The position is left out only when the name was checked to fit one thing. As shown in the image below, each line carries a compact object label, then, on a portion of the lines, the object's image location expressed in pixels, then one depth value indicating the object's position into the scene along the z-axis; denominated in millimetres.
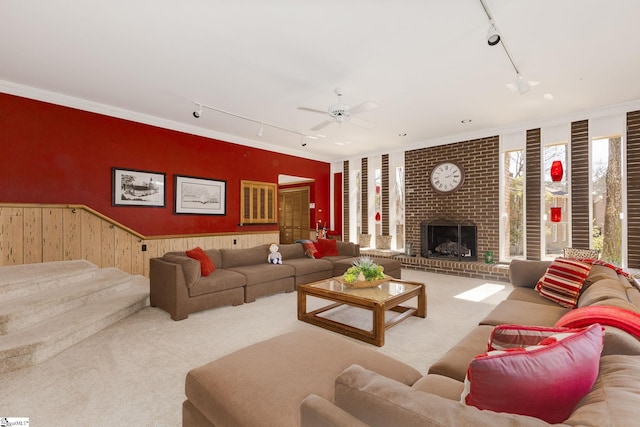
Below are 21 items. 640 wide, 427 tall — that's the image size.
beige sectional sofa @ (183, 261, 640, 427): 837
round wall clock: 6715
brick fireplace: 6258
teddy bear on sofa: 5105
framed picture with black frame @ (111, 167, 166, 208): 5074
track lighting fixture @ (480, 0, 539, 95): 2644
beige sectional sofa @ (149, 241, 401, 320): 3701
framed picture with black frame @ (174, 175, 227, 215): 5848
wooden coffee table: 2990
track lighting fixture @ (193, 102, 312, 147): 4852
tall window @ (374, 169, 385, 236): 8133
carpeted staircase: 2629
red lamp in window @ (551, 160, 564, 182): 5297
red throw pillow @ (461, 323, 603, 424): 918
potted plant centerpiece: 3533
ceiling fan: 3714
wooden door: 9375
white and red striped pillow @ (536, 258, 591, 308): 2825
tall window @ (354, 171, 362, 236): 8602
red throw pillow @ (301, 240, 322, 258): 5762
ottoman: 1293
